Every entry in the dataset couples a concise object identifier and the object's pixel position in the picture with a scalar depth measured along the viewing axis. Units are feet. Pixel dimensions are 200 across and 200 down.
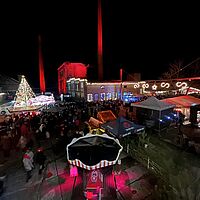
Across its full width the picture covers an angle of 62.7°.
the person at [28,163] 22.17
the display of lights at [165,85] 69.17
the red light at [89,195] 17.10
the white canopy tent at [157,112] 35.25
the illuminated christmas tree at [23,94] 61.16
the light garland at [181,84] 58.39
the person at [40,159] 23.67
